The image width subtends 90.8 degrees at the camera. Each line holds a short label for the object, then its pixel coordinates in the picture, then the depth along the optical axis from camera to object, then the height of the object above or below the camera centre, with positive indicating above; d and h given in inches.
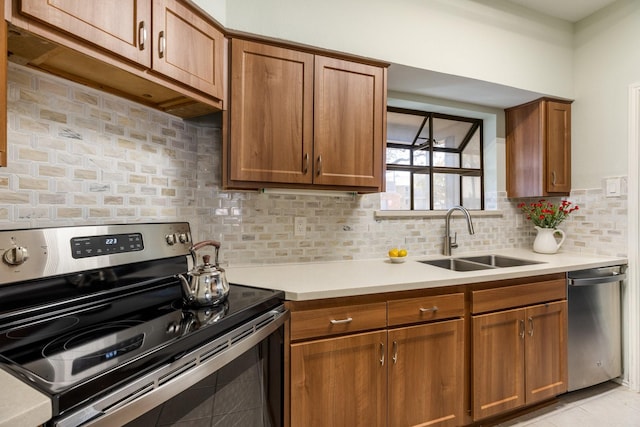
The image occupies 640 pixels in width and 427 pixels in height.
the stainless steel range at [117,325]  27.0 -13.2
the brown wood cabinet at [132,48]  37.1 +22.8
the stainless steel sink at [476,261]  85.8 -13.0
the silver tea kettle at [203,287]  44.7 -10.2
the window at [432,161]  98.7 +18.4
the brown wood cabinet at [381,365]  53.7 -27.2
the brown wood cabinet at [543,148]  97.2 +21.9
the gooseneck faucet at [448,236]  93.5 -5.8
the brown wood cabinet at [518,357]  66.7 -31.6
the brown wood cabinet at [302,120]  62.2 +20.3
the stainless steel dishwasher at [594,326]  78.9 -28.2
